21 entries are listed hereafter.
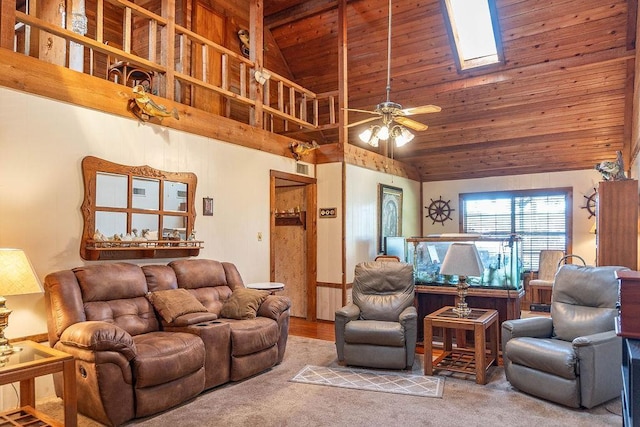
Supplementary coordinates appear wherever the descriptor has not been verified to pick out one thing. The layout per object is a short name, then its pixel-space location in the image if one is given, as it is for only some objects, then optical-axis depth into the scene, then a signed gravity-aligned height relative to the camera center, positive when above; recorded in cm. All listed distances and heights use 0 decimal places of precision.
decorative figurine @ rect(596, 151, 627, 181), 502 +58
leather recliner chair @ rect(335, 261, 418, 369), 439 -105
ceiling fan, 421 +96
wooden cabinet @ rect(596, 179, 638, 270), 472 -3
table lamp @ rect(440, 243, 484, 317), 419 -41
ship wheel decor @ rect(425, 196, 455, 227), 937 +21
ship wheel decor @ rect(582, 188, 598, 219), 790 +29
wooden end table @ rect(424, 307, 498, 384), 405 -124
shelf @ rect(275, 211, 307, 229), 700 +1
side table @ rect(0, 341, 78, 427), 267 -94
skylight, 651 +280
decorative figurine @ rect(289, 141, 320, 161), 638 +102
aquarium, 493 -46
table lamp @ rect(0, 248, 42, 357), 280 -39
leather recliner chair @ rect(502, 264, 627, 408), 344 -104
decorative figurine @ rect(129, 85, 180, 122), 433 +110
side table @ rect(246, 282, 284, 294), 518 -79
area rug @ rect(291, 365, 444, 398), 389 -149
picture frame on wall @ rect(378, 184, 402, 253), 779 +13
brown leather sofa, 312 -96
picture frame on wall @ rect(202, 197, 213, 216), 510 +15
